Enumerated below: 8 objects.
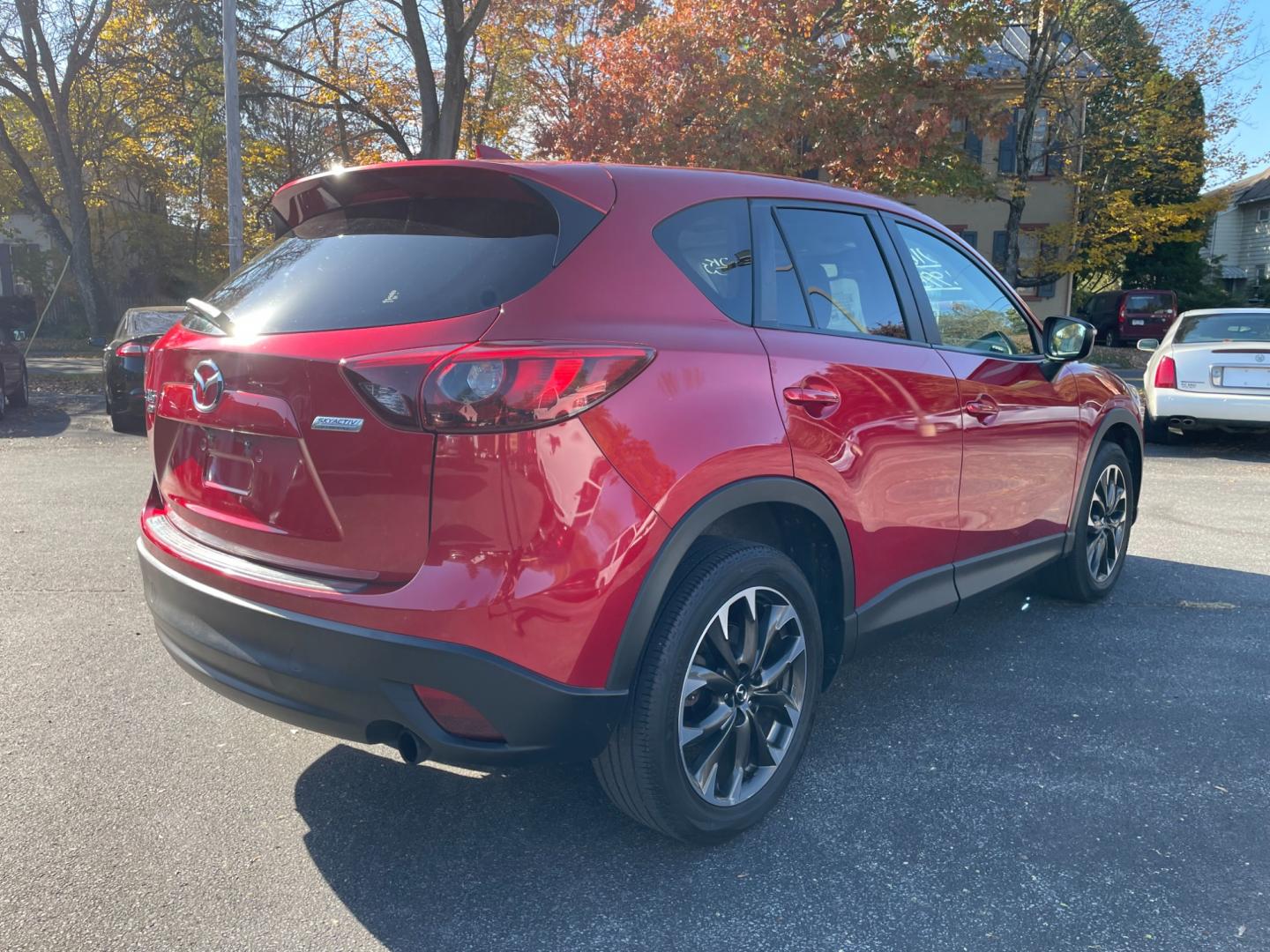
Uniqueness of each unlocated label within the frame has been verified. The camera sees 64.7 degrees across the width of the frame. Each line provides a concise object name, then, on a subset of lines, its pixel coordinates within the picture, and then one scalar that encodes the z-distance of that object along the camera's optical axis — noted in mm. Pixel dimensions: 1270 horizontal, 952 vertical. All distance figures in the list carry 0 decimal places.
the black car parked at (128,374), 10438
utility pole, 15242
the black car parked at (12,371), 12609
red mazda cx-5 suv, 2234
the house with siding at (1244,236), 42438
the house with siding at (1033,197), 25297
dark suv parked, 29000
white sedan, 9469
